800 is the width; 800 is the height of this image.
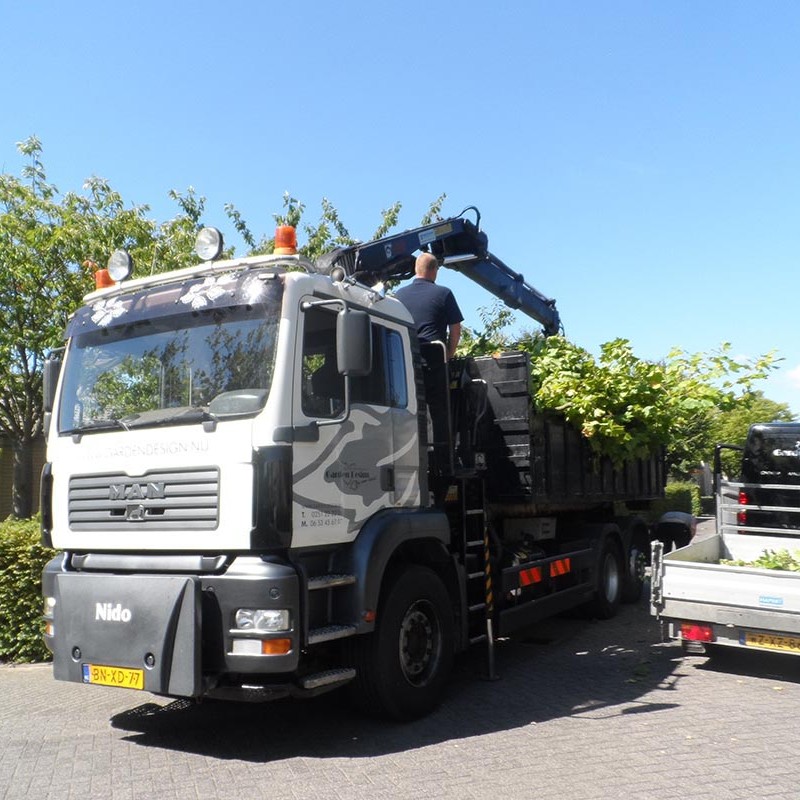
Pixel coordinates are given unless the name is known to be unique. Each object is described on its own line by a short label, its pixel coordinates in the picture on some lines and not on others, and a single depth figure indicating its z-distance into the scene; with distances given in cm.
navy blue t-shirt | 669
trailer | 655
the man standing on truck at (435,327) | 646
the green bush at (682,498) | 2987
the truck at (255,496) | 472
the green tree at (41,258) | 1158
